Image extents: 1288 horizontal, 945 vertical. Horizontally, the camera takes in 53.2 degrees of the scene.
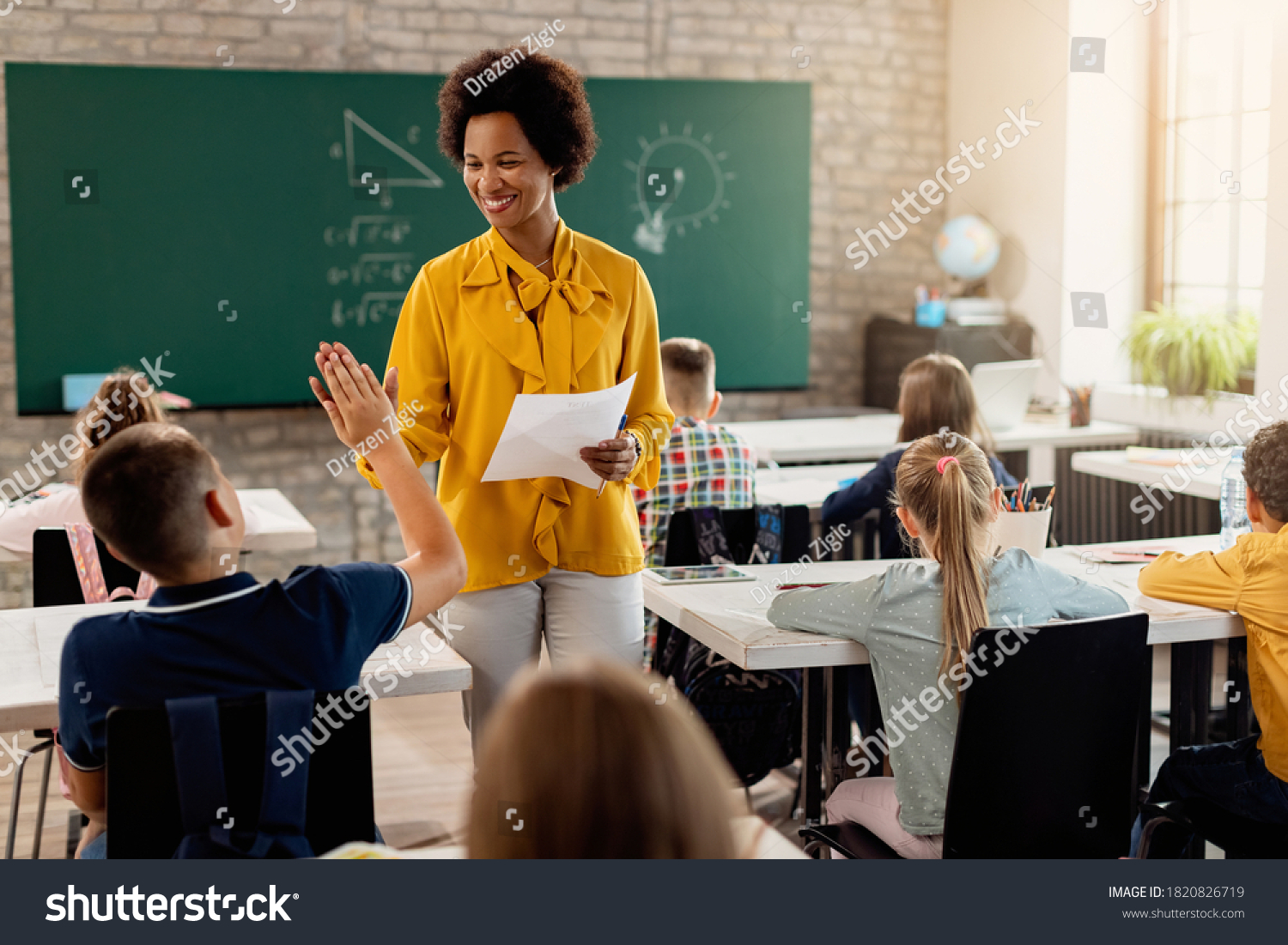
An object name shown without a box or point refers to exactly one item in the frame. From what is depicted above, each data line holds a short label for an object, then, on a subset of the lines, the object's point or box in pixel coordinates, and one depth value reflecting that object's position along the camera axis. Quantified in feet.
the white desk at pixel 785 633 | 6.67
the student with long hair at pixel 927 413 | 10.10
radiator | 15.58
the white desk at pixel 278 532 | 10.14
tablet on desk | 8.21
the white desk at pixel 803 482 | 12.10
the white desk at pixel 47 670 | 5.72
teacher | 6.38
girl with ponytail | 6.34
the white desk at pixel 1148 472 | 12.64
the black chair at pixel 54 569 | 8.39
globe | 19.83
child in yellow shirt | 6.92
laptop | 15.28
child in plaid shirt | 9.96
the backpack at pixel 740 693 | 8.72
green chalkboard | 15.97
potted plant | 15.88
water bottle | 9.26
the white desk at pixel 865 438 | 14.66
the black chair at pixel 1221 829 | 6.75
